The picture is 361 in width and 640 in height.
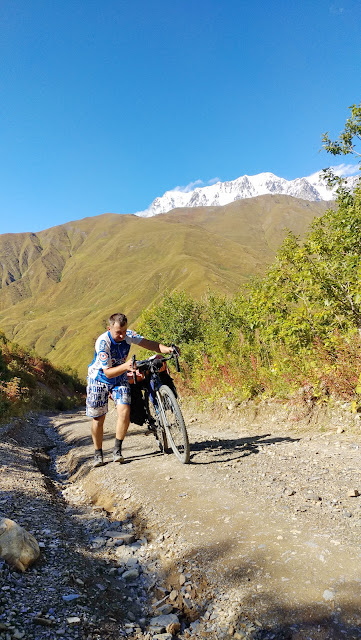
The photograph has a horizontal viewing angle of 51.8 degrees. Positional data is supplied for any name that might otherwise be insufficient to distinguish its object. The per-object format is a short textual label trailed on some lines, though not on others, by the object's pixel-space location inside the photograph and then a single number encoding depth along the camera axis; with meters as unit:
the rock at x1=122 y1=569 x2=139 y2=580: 2.98
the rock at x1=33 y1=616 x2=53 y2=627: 2.17
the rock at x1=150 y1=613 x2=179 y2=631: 2.36
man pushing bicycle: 5.89
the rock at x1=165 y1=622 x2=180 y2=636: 2.30
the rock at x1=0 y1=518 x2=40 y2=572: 2.79
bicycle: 5.45
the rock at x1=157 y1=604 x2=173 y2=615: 2.49
